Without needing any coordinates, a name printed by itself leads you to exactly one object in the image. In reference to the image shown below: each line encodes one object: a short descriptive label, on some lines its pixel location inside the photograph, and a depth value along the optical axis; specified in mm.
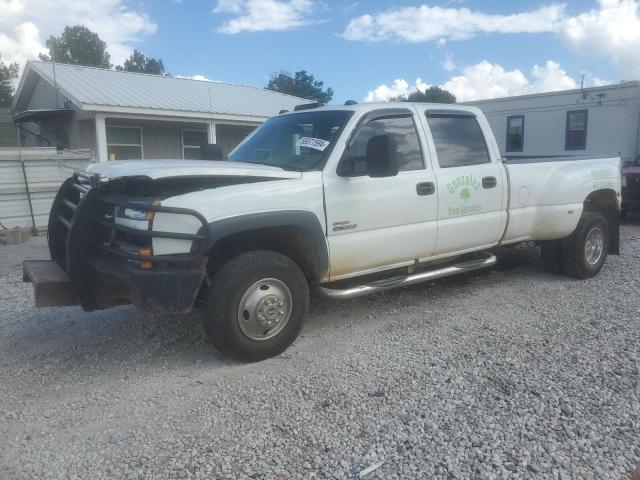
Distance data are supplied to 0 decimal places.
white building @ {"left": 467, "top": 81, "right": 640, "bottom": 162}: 16797
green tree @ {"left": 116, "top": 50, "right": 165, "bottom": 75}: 68812
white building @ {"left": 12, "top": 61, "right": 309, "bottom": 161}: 14945
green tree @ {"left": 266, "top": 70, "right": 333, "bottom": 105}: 66250
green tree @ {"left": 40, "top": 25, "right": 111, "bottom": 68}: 60094
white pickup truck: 3643
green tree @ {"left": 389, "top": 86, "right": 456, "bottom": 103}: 55884
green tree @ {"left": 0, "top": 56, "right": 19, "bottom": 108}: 36938
